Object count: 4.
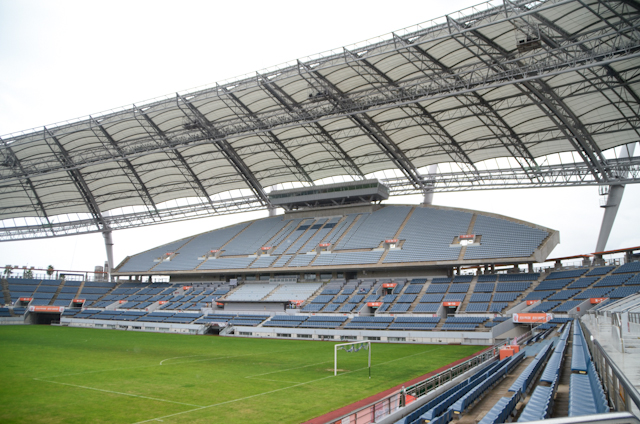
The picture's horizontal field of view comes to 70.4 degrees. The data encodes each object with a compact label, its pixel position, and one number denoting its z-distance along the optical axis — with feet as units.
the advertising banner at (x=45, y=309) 198.70
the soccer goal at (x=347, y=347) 78.18
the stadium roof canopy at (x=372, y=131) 99.76
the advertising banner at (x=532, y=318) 113.50
